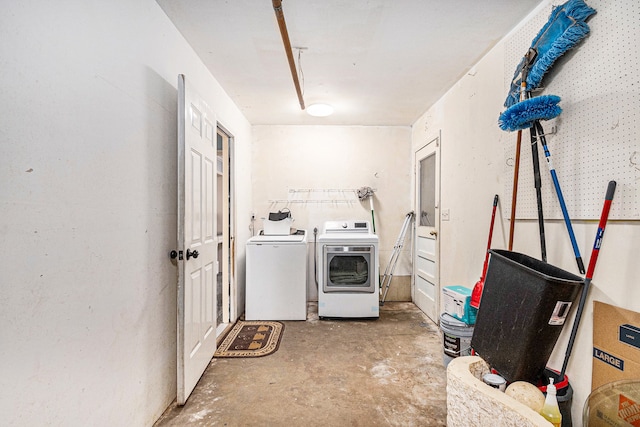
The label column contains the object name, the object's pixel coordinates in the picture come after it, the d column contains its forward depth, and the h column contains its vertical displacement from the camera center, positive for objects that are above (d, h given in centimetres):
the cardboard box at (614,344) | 117 -55
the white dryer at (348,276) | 335 -78
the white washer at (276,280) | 334 -81
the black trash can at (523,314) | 129 -50
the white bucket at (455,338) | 207 -91
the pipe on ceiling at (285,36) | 151 +101
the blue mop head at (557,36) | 135 +83
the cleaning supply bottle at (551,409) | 118 -79
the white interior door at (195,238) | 178 -21
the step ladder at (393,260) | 396 -71
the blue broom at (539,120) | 140 +44
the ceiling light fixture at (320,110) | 320 +105
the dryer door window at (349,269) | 337 -70
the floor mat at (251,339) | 258 -126
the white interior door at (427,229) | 320 -25
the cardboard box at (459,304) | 210 -71
